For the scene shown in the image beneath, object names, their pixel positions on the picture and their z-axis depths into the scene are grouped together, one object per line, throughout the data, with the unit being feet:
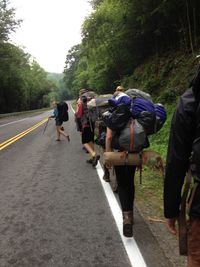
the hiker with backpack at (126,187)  10.28
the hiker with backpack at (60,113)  32.54
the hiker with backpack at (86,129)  20.45
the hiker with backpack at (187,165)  4.85
